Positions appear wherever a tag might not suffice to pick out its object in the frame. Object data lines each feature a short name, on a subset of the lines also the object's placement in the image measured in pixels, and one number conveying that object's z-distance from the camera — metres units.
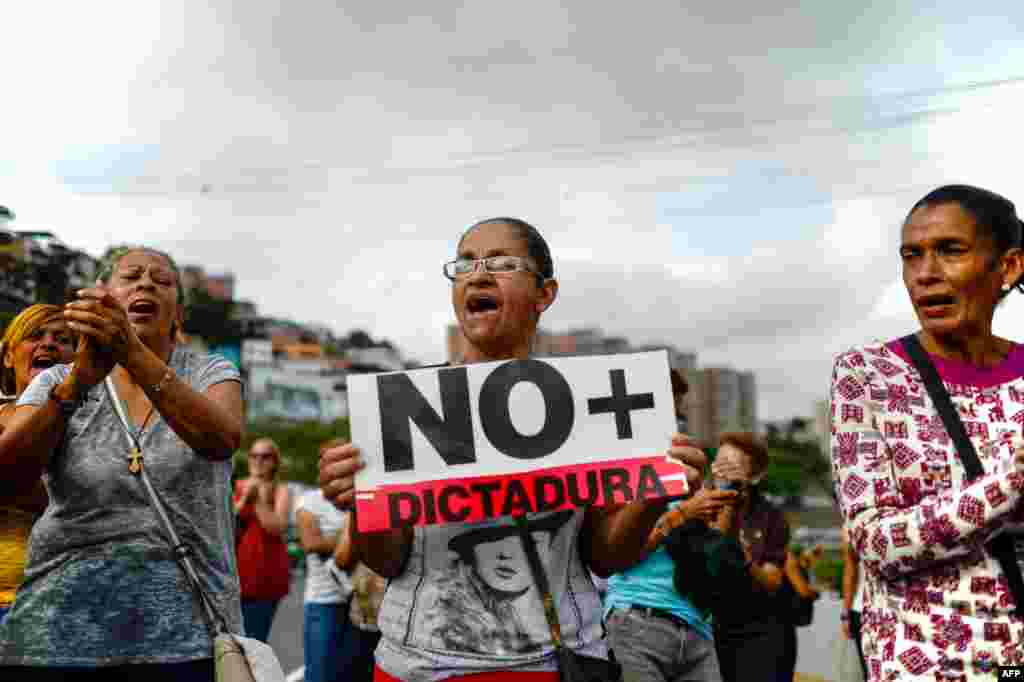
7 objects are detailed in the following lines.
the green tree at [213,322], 85.88
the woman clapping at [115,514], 2.88
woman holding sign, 2.58
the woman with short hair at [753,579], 5.71
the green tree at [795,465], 102.44
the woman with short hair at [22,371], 3.78
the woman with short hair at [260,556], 7.41
